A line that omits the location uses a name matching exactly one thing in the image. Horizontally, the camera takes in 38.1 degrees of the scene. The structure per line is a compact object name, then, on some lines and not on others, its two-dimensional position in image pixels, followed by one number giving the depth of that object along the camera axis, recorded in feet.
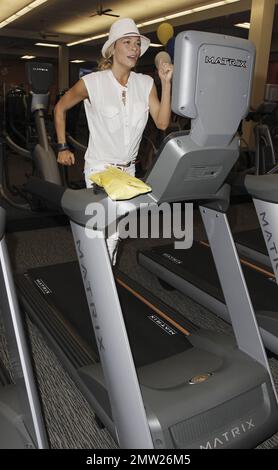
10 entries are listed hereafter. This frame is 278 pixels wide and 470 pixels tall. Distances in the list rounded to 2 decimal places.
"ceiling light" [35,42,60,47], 49.14
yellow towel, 4.14
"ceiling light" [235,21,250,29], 34.19
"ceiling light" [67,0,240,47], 28.27
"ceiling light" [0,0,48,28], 30.53
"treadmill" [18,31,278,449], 4.05
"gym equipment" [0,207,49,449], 3.88
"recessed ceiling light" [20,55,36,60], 58.43
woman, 6.86
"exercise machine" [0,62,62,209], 11.65
